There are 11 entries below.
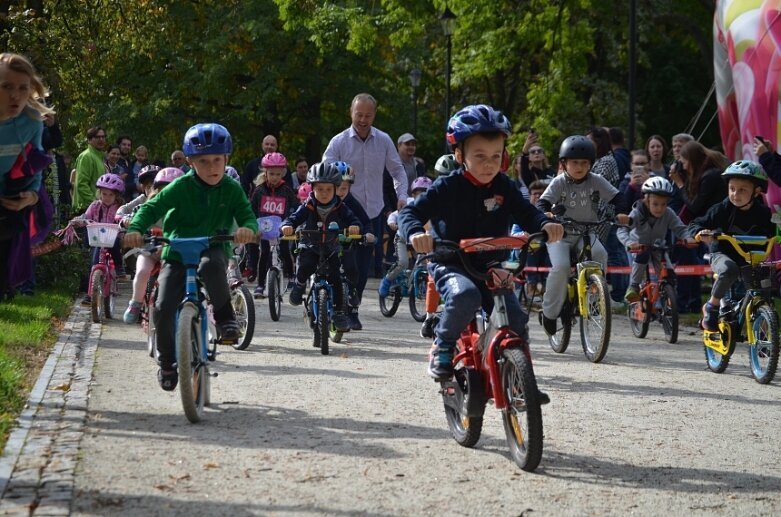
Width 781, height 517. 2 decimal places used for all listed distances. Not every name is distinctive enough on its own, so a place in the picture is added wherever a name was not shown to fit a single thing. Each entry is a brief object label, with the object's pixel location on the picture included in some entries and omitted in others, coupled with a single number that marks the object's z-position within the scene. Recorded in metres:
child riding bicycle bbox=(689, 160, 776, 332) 10.84
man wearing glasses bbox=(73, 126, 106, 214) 18.45
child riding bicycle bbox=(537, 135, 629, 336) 11.90
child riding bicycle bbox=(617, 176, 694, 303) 13.47
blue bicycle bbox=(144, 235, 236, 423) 7.70
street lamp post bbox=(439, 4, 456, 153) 31.84
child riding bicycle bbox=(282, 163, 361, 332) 12.55
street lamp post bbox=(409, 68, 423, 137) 36.78
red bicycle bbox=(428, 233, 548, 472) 6.45
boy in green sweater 8.13
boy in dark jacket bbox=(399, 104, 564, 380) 7.03
